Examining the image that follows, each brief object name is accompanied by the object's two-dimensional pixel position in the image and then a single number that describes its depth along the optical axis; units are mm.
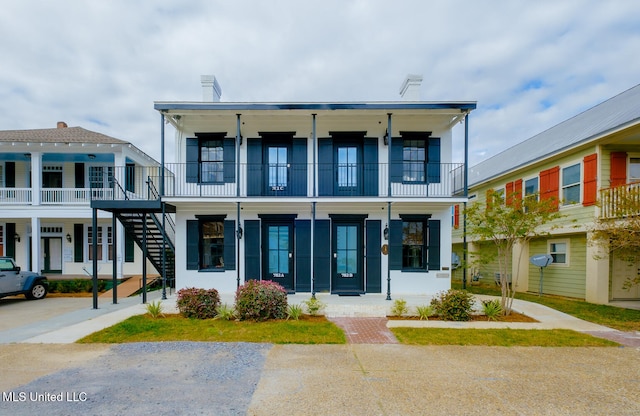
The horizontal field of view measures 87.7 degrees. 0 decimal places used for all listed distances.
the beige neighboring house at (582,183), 11148
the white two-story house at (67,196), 14914
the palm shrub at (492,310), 8527
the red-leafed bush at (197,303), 8414
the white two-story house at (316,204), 11242
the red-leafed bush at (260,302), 8133
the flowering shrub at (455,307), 8297
